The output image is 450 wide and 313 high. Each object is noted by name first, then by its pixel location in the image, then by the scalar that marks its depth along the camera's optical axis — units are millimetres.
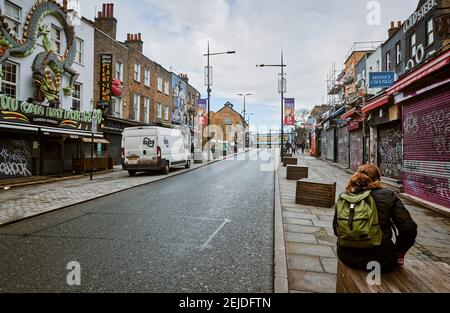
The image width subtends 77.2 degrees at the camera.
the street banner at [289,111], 23766
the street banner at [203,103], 26709
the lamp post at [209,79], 25531
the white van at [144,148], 14930
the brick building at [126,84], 20438
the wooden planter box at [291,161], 18984
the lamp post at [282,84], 22703
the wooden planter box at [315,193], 7867
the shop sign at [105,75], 19094
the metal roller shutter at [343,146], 21891
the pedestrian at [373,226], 2479
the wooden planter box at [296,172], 13327
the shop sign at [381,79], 11602
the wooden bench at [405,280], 2295
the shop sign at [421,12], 10709
